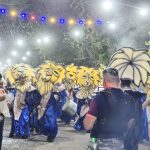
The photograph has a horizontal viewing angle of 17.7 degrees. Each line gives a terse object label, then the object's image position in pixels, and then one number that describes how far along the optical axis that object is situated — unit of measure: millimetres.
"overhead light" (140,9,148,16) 20541
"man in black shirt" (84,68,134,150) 4904
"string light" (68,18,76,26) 25875
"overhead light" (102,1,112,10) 19606
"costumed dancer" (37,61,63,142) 11969
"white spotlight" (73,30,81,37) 37659
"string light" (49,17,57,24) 26023
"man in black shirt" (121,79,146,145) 6150
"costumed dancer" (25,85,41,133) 12047
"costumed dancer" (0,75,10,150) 8312
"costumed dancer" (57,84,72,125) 16547
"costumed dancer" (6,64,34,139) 11961
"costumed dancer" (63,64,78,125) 18453
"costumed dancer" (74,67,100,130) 15484
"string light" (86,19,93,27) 25688
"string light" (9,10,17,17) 25500
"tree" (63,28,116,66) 36250
